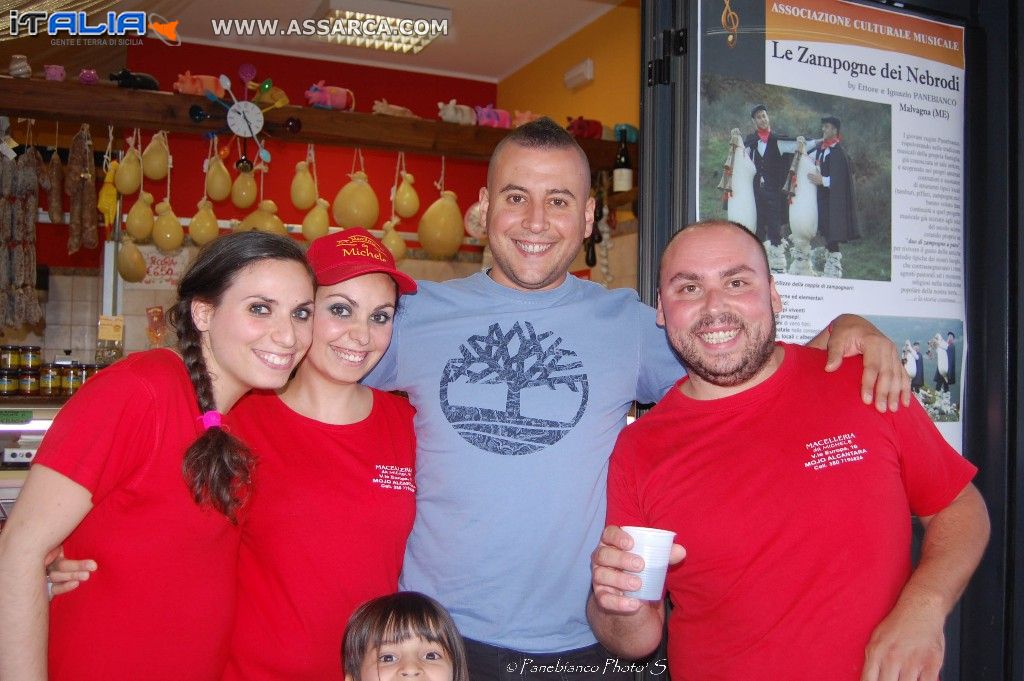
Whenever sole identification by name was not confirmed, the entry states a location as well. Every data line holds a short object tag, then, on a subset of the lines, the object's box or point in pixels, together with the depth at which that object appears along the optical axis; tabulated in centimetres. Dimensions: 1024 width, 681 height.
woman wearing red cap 193
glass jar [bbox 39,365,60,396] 466
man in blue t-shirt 201
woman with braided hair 159
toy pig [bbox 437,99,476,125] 529
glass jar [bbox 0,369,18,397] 462
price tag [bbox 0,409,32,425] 360
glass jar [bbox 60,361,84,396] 471
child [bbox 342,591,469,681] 186
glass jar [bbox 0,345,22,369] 474
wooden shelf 445
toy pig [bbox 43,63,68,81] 446
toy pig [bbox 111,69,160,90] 461
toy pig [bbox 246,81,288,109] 488
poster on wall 257
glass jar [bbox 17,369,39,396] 468
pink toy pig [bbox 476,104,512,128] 541
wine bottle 546
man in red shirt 171
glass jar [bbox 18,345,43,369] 477
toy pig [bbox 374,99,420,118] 521
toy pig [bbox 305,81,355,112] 504
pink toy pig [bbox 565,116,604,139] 557
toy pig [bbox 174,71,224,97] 475
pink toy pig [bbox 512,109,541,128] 552
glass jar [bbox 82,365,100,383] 476
